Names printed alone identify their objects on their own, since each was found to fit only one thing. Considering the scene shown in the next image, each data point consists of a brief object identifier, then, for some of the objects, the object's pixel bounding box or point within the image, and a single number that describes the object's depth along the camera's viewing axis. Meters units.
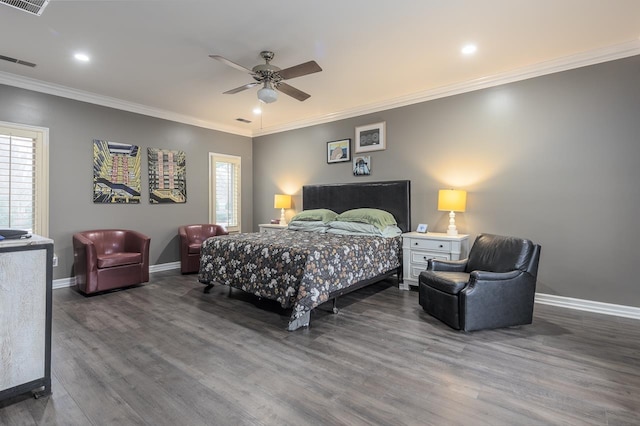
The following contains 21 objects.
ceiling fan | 3.14
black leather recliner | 2.96
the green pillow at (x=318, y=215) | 5.28
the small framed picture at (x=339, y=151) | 5.63
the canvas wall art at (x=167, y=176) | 5.52
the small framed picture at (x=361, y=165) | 5.40
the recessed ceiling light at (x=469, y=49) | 3.35
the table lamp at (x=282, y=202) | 6.34
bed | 3.13
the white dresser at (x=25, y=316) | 1.87
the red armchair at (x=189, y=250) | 5.41
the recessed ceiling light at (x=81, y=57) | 3.54
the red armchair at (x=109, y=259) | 4.14
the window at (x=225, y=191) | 6.40
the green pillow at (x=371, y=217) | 4.62
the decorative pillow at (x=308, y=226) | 5.02
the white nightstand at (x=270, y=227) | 6.03
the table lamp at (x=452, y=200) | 4.21
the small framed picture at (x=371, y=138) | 5.22
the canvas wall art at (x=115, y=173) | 4.90
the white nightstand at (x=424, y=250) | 4.14
